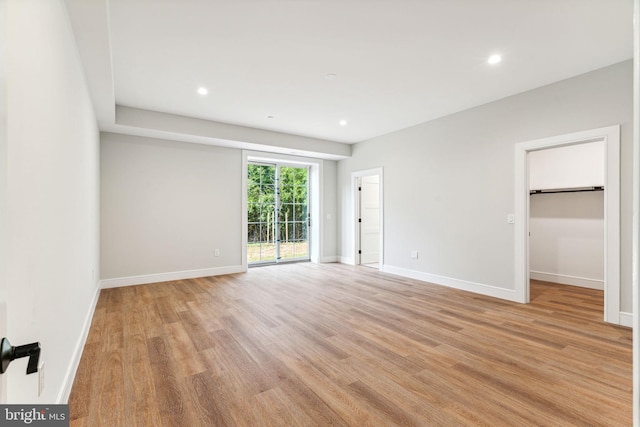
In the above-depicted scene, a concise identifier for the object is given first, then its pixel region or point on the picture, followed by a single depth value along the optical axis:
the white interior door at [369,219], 6.80
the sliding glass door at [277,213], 6.40
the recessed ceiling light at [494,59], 2.92
